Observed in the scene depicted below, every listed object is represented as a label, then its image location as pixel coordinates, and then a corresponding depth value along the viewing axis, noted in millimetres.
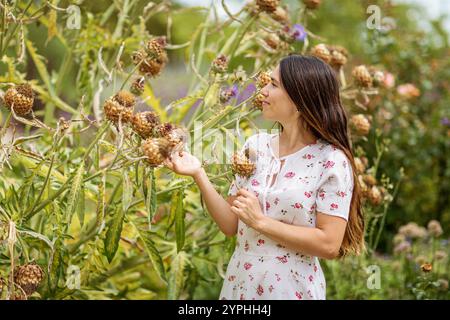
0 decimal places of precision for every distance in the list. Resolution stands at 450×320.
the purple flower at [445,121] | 4922
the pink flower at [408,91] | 4953
